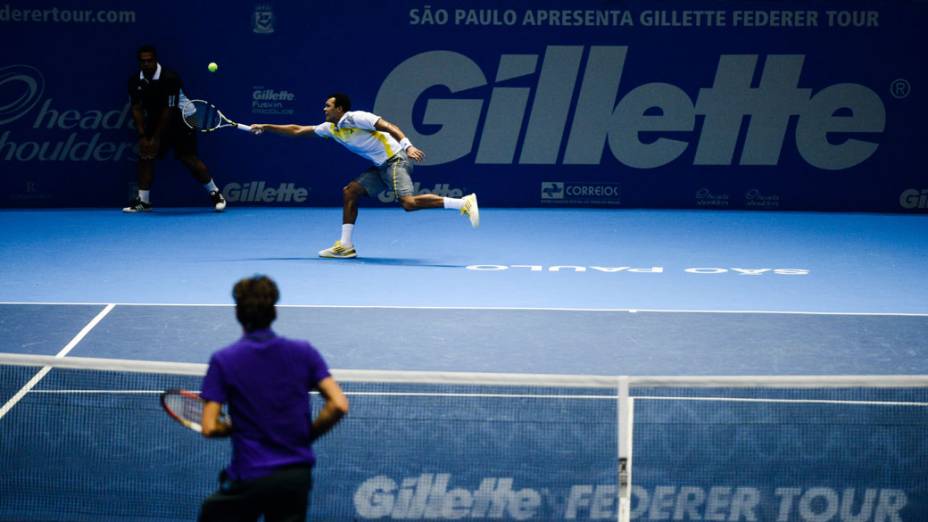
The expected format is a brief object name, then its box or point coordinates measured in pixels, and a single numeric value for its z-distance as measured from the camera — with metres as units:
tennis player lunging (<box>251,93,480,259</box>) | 27.34
